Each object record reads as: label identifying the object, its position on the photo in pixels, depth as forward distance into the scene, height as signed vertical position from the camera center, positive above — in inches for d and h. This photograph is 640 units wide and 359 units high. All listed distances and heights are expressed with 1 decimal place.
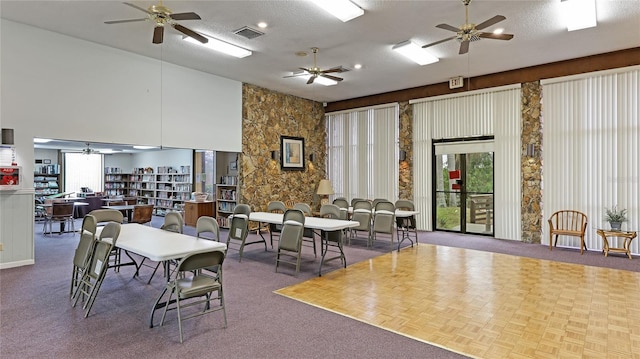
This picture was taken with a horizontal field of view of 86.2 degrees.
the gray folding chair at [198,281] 122.6 -39.9
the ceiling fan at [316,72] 249.1 +80.0
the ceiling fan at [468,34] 171.3 +75.6
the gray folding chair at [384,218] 263.7 -30.1
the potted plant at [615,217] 248.0 -27.6
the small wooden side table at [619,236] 237.9 -42.1
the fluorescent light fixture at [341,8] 179.3 +92.2
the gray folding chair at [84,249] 152.6 -32.0
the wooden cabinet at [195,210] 386.9 -35.6
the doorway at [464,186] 330.3 -7.1
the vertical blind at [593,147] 254.4 +25.7
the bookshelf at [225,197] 363.6 -19.8
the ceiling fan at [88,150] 419.3 +39.2
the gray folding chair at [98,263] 137.9 -34.6
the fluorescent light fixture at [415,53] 241.6 +94.6
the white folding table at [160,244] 129.0 -27.8
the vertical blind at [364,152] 384.2 +32.4
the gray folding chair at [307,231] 237.0 -36.1
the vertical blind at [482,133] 307.8 +45.4
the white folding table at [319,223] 199.6 -27.5
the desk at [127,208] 383.9 -33.7
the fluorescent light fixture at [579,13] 184.7 +94.4
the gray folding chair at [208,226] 175.2 -24.7
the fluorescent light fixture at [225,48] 235.2 +94.9
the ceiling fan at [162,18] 151.4 +74.0
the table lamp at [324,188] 408.2 -10.6
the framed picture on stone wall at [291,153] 390.3 +30.3
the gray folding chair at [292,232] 200.8 -32.1
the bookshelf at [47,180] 484.4 -1.3
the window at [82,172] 525.0 +11.3
